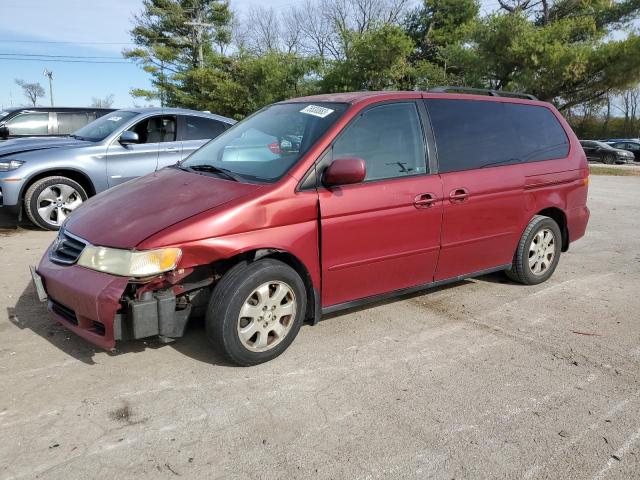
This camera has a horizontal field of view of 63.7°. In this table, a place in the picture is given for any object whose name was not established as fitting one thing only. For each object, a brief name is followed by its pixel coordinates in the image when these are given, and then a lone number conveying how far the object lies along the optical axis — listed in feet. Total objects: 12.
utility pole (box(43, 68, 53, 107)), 225.76
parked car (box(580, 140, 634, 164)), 95.71
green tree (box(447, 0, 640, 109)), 84.02
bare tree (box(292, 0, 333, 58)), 165.37
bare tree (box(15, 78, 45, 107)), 270.05
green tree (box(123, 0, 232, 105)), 118.52
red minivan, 9.80
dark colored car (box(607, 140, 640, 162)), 104.47
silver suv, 21.50
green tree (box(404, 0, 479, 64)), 111.96
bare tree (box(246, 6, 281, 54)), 165.68
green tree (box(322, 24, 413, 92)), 86.48
